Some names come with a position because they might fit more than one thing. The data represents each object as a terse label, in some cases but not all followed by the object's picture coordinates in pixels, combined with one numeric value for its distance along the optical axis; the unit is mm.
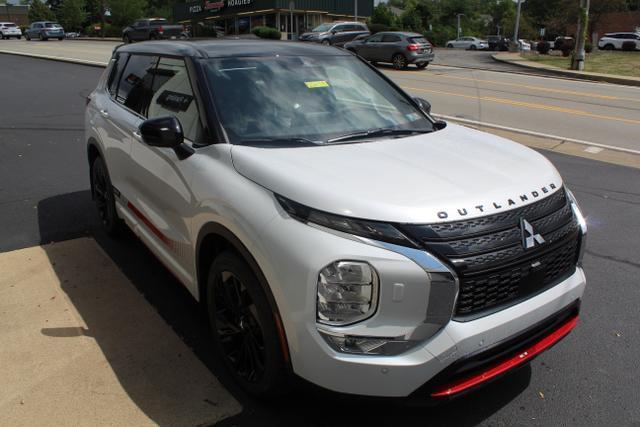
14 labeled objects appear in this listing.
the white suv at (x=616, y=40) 47375
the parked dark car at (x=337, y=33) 30094
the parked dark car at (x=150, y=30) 34281
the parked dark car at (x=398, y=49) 22938
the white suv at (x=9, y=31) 55438
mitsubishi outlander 2209
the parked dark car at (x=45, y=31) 47281
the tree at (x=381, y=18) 61278
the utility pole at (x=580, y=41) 23172
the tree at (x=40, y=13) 86188
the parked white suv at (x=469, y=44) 57219
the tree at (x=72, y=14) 77875
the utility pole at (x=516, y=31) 41700
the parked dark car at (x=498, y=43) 50022
